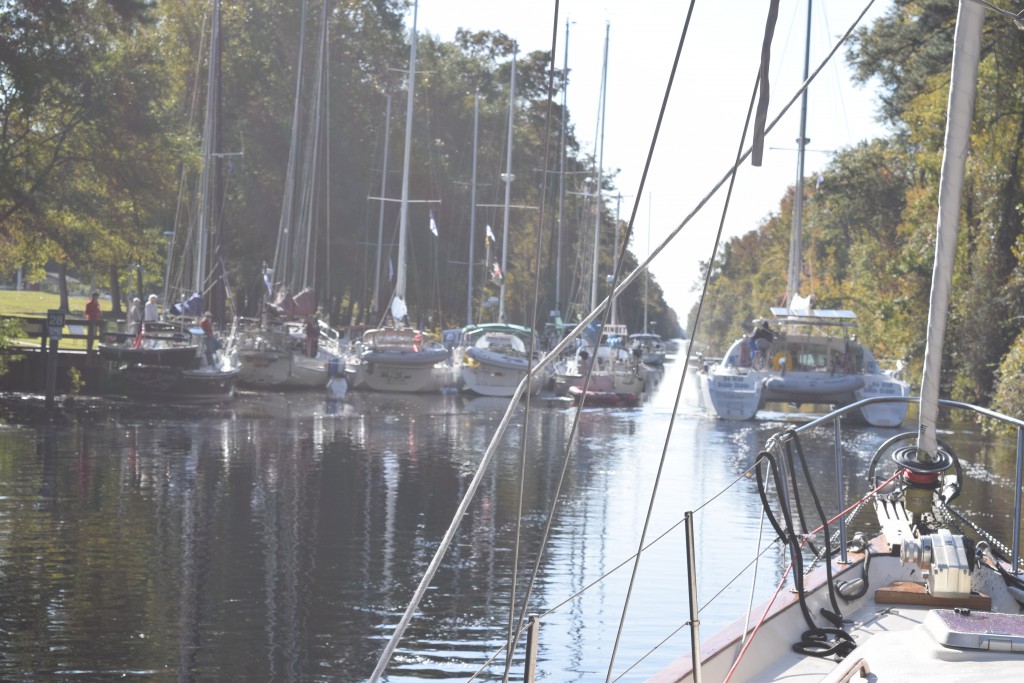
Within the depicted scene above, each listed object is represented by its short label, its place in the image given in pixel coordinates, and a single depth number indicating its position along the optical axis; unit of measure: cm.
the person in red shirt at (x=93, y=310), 3506
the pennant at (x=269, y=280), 4434
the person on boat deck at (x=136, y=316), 3606
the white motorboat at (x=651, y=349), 8838
